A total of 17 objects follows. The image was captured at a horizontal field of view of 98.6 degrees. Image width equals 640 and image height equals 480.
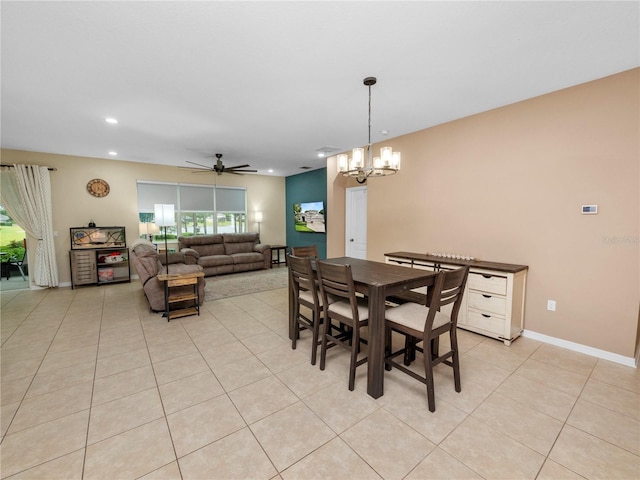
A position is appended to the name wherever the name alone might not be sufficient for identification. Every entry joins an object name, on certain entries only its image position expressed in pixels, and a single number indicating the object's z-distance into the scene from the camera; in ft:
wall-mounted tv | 22.87
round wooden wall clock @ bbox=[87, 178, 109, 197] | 18.80
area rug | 16.20
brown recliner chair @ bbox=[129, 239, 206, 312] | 12.53
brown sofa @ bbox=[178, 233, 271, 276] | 20.81
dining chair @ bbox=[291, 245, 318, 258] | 11.56
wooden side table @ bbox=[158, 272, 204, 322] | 11.91
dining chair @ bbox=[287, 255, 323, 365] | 8.25
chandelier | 8.55
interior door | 17.46
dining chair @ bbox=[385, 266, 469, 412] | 6.21
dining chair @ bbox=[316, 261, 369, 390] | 6.97
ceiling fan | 17.19
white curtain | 16.37
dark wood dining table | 6.65
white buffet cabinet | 9.34
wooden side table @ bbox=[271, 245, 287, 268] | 24.91
